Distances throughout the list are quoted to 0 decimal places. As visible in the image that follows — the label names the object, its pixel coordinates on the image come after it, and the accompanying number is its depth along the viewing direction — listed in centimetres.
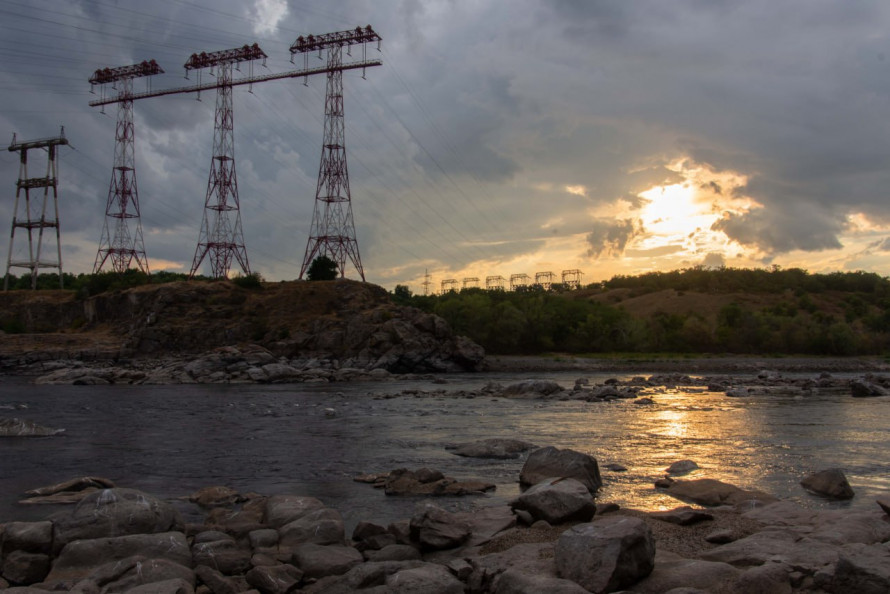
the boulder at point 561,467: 1431
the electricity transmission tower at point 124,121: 8025
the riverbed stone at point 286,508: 1141
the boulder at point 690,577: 779
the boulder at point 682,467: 1639
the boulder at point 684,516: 1097
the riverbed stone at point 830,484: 1358
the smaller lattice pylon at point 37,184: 8788
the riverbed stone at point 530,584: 731
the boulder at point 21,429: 2295
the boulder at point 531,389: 4162
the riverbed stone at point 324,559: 910
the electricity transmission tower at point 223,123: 7644
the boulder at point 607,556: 779
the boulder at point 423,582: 768
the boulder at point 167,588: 750
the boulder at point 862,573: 698
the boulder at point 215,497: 1362
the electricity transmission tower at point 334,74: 7281
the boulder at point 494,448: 1914
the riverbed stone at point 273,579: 838
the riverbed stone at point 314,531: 1051
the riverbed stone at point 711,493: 1286
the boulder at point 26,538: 935
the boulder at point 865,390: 4038
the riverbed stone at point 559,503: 1092
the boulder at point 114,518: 1008
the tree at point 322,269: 9381
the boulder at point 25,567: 876
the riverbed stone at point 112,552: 903
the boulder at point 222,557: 924
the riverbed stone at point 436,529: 1010
